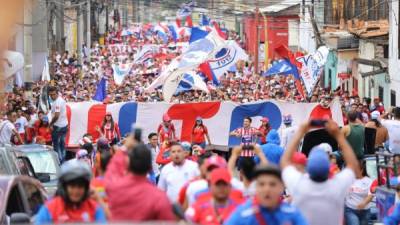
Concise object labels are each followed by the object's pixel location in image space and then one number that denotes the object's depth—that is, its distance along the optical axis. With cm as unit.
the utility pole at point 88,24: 7369
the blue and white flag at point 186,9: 8938
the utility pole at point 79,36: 6907
